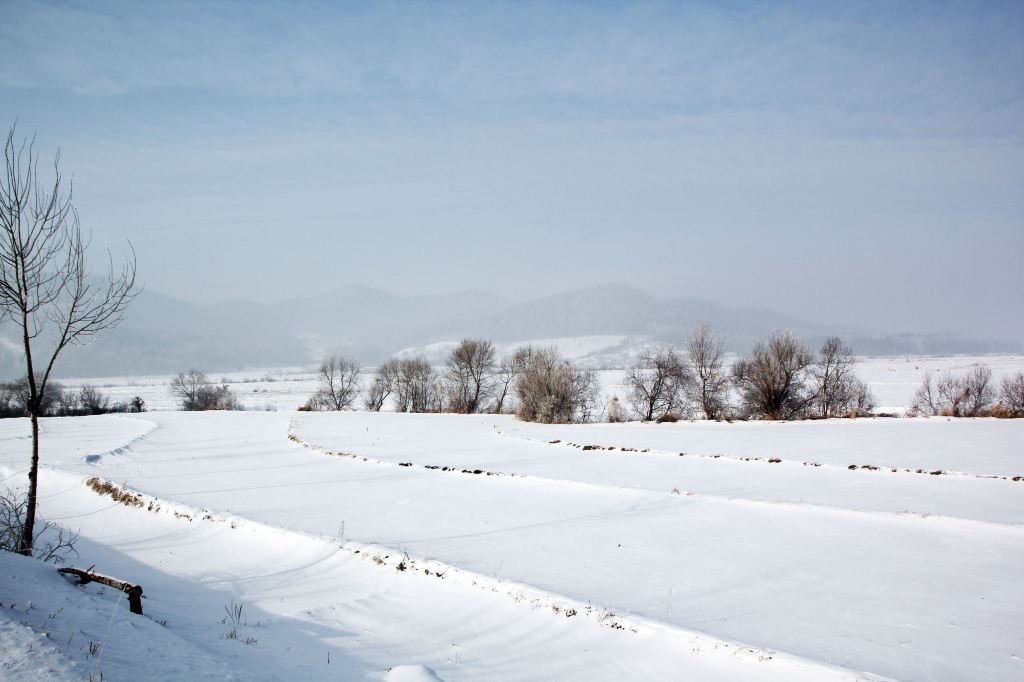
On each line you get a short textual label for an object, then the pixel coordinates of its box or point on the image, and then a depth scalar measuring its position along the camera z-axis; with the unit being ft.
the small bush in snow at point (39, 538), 33.58
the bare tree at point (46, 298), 33.01
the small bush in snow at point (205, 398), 272.35
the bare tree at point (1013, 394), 131.80
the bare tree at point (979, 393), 143.44
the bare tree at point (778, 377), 142.10
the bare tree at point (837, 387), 167.61
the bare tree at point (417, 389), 244.22
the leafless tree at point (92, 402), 255.74
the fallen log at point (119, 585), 24.73
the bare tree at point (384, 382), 250.14
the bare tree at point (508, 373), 194.59
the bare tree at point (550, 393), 162.30
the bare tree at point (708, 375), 168.25
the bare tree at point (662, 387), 176.24
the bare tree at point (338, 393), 267.80
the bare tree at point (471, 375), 219.00
